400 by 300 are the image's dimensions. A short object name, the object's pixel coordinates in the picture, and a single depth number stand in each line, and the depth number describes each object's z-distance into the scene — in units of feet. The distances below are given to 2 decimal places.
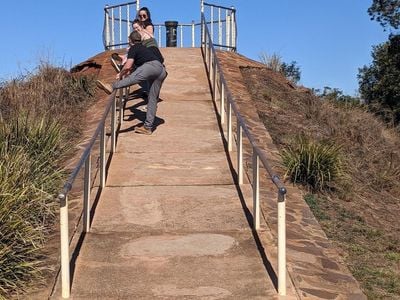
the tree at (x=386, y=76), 114.50
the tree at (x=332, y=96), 57.13
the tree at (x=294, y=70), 132.85
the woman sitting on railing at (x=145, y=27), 35.94
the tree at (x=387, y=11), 103.28
